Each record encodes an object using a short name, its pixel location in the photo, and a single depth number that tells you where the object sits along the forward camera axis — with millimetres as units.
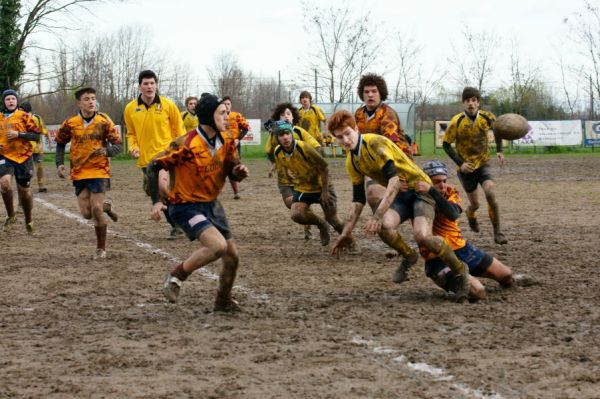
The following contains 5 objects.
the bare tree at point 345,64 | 46875
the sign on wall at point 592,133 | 40656
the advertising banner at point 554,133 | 40562
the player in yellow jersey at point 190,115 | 16438
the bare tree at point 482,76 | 49125
